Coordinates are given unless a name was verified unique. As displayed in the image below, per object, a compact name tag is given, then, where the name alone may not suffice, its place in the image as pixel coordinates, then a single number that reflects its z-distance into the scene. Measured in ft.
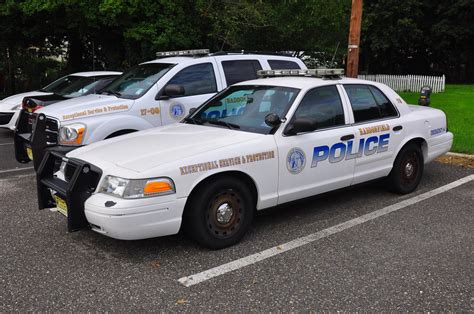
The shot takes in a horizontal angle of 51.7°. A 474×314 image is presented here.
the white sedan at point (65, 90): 33.99
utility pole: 28.99
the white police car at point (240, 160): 13.42
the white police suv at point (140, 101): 20.74
